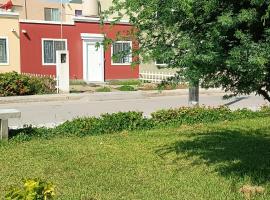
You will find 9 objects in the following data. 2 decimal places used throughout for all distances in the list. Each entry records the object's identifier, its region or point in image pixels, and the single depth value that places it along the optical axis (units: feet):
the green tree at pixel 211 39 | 15.29
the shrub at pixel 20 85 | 68.44
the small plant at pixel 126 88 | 80.33
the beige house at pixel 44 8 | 179.63
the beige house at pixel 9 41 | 90.12
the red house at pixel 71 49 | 93.35
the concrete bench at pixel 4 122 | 32.07
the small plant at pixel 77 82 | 94.07
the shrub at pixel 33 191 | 12.48
